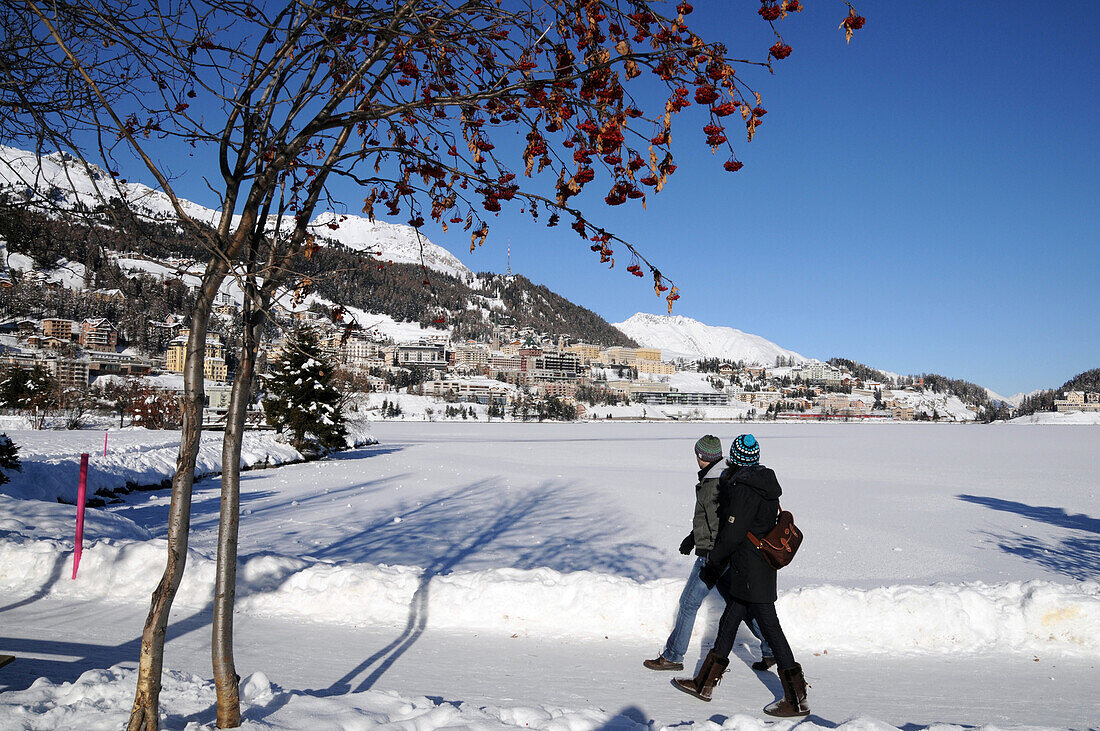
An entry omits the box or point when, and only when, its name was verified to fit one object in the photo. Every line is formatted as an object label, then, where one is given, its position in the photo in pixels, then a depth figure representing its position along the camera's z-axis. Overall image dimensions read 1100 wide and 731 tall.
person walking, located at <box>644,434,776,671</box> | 4.64
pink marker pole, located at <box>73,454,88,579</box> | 6.43
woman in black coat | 4.20
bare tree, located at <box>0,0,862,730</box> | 2.45
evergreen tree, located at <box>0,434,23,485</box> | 12.83
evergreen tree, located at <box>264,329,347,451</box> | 27.86
